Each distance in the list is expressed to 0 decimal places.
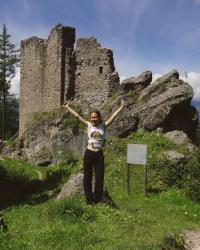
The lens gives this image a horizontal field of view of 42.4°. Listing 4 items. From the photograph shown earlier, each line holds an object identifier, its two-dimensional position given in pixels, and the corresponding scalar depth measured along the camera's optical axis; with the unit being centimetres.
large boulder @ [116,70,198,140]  1082
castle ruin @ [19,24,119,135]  1420
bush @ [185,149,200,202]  709
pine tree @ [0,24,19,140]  2581
